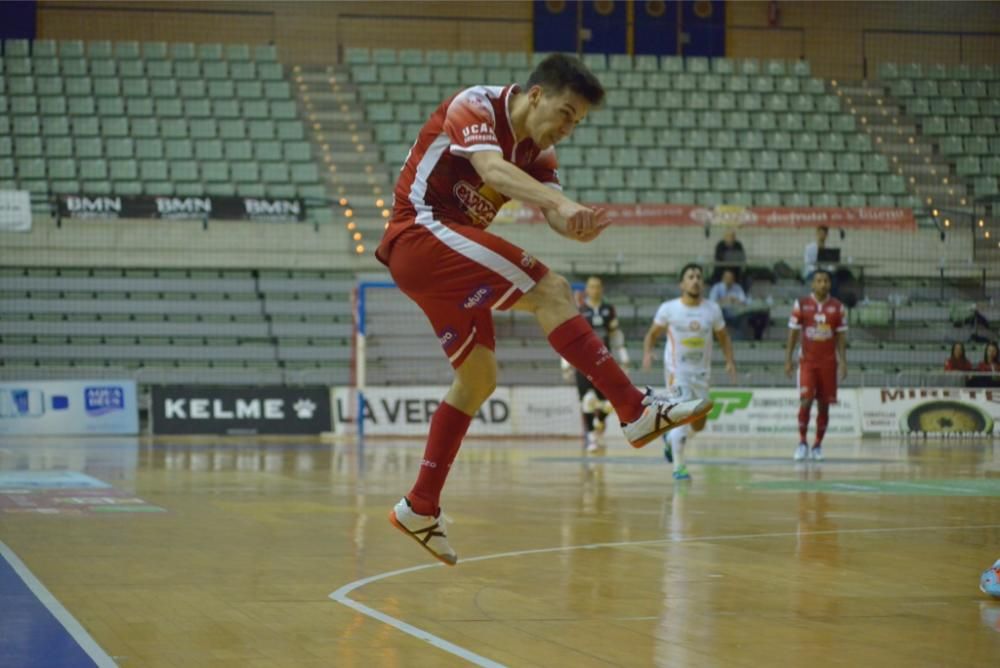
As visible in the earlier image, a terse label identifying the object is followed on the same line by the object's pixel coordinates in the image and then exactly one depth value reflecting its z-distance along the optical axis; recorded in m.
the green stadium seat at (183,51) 28.14
